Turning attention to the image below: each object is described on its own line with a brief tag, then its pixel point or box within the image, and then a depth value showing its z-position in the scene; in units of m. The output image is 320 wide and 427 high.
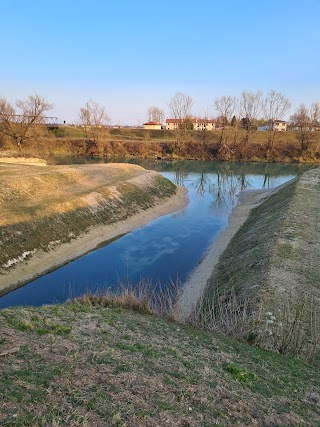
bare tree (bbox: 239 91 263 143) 98.66
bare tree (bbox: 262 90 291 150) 93.72
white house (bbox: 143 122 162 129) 149.25
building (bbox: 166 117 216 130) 104.19
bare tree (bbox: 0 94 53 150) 79.88
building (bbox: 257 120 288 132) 100.88
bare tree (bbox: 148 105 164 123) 159.88
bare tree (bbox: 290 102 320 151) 93.38
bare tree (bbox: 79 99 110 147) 101.61
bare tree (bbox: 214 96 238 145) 99.13
